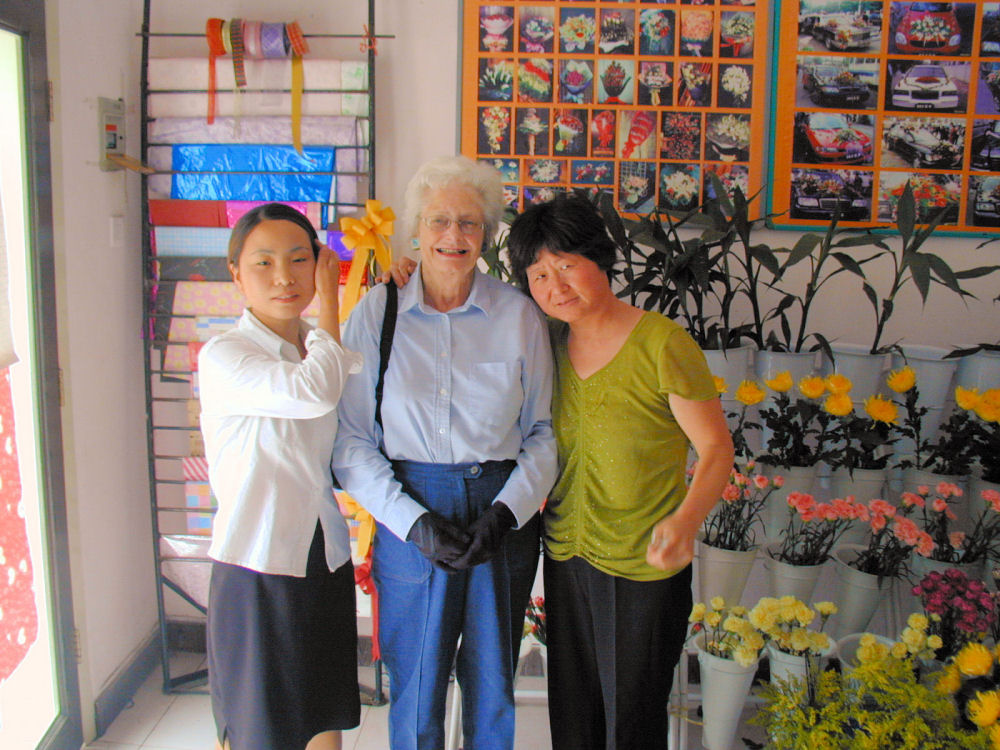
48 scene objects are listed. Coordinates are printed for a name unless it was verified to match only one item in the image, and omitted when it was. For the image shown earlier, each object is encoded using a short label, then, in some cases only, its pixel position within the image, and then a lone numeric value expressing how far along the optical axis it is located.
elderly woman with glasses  1.48
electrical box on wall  2.23
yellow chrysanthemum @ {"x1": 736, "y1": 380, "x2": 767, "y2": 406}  1.94
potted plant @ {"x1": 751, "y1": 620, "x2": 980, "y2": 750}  1.37
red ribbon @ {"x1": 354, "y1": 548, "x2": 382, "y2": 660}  2.22
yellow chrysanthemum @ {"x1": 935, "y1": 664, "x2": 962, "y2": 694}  1.45
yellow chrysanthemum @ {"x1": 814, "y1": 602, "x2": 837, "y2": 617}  1.78
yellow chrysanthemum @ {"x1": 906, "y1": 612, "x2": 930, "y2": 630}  1.65
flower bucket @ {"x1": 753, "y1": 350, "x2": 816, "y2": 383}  2.12
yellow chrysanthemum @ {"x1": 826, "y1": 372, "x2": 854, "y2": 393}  1.92
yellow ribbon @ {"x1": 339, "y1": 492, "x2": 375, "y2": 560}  2.09
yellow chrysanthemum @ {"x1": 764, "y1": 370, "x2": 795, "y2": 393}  1.94
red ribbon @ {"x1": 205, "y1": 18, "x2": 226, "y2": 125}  2.33
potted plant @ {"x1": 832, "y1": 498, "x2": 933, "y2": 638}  1.88
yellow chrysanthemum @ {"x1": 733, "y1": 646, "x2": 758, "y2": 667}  1.79
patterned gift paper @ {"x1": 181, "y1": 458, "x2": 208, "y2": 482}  2.59
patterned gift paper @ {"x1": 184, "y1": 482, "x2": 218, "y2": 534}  2.60
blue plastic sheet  2.42
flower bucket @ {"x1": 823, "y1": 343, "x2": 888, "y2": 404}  2.12
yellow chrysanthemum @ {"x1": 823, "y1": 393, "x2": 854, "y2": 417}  1.90
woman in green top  1.44
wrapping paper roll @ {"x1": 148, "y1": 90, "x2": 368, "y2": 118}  2.42
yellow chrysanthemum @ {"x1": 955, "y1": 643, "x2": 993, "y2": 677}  1.39
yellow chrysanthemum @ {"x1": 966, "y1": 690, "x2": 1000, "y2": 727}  1.30
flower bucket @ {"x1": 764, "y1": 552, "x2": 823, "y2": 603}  1.97
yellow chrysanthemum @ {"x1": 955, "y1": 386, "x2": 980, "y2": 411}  1.91
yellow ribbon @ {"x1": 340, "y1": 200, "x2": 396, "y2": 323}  1.82
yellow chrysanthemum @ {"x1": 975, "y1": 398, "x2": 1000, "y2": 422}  1.88
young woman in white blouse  1.38
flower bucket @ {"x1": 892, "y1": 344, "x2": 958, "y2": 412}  2.13
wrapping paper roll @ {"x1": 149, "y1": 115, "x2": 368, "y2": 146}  2.42
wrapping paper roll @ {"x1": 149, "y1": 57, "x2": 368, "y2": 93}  2.39
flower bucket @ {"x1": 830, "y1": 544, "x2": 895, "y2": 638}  1.97
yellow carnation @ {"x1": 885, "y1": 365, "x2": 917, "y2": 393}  1.99
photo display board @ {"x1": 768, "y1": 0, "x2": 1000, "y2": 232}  2.41
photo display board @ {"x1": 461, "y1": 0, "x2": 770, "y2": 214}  2.45
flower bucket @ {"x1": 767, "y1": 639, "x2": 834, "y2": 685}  1.83
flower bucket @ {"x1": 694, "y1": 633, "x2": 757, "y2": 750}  1.86
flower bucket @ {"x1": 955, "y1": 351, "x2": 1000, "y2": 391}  2.08
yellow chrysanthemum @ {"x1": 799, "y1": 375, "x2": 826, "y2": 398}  1.95
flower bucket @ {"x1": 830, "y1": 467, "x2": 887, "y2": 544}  2.09
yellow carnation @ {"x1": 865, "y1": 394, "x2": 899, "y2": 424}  1.92
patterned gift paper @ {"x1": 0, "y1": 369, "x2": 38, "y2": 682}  1.88
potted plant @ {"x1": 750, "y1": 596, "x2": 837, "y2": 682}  1.74
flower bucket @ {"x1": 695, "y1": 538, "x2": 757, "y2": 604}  1.97
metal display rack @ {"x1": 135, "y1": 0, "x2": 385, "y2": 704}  2.41
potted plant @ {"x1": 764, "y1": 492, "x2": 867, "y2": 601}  1.96
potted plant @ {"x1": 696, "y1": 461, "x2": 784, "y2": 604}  1.97
